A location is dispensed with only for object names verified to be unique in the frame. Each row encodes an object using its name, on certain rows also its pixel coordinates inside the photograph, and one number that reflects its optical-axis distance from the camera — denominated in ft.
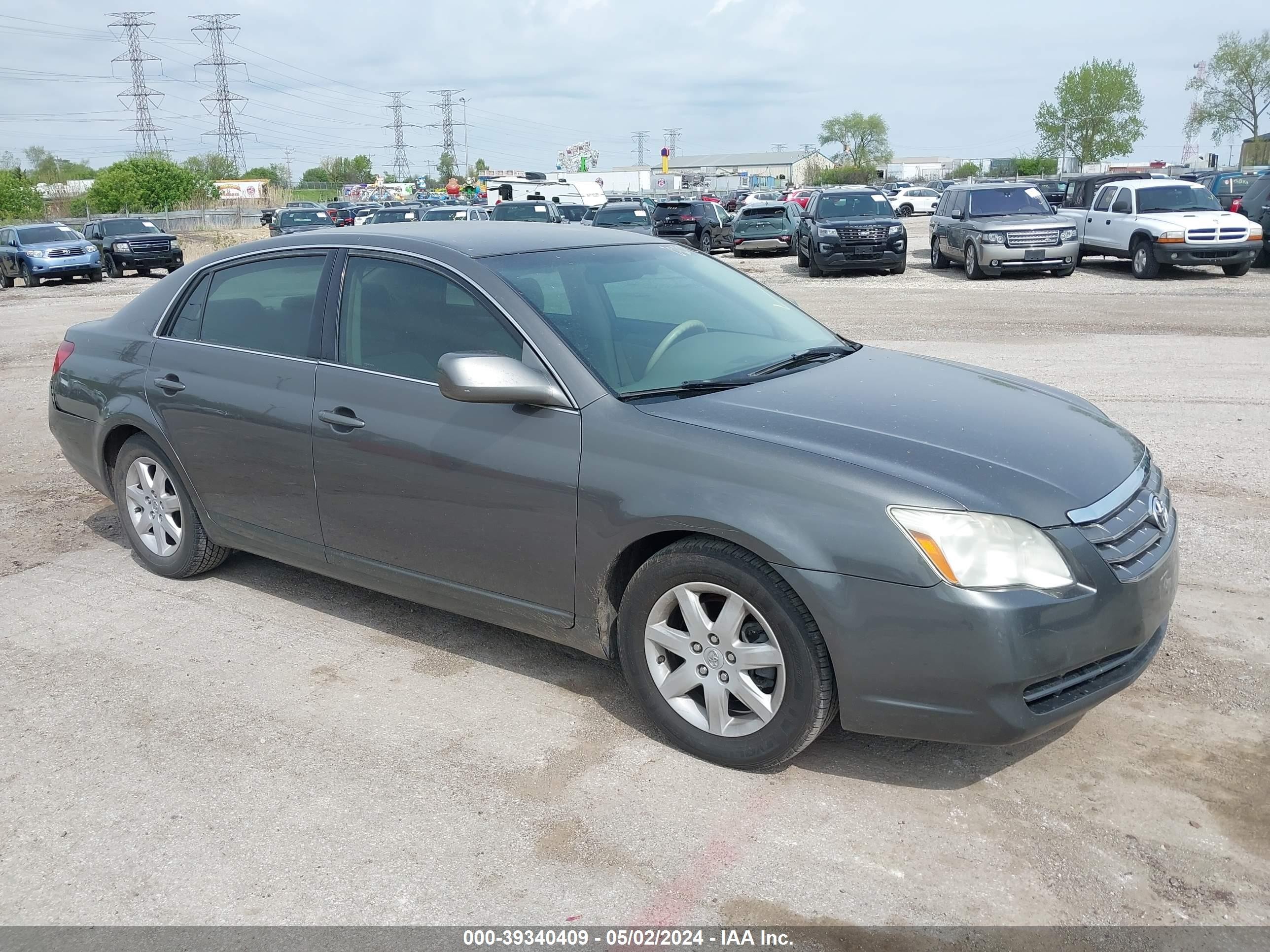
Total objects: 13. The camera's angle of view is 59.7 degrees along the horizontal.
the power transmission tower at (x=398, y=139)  378.53
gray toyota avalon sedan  10.48
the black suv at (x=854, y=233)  72.49
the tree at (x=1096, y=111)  285.23
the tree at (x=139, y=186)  218.38
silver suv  66.49
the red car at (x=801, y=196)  155.22
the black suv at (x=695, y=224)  95.91
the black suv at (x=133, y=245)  99.71
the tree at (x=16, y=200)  184.24
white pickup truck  63.21
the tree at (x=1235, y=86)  303.27
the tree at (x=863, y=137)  509.35
